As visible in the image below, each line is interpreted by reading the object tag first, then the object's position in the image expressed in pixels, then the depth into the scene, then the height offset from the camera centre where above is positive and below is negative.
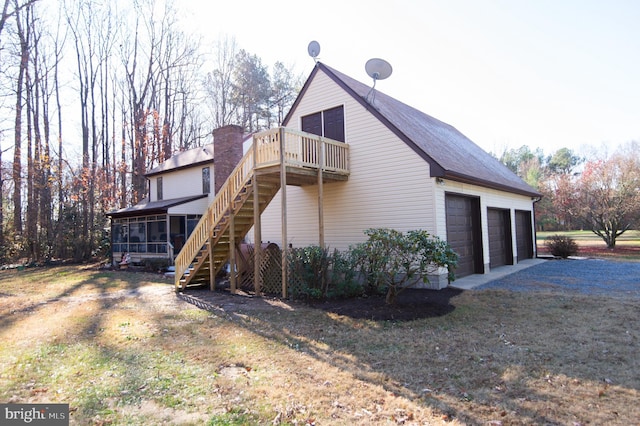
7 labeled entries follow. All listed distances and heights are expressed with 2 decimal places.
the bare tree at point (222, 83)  28.55 +11.69
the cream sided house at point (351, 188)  9.57 +1.18
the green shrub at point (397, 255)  7.04 -0.55
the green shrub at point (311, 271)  8.47 -0.97
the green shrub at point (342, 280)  8.45 -1.19
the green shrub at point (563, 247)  16.03 -1.11
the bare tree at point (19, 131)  19.14 +6.01
